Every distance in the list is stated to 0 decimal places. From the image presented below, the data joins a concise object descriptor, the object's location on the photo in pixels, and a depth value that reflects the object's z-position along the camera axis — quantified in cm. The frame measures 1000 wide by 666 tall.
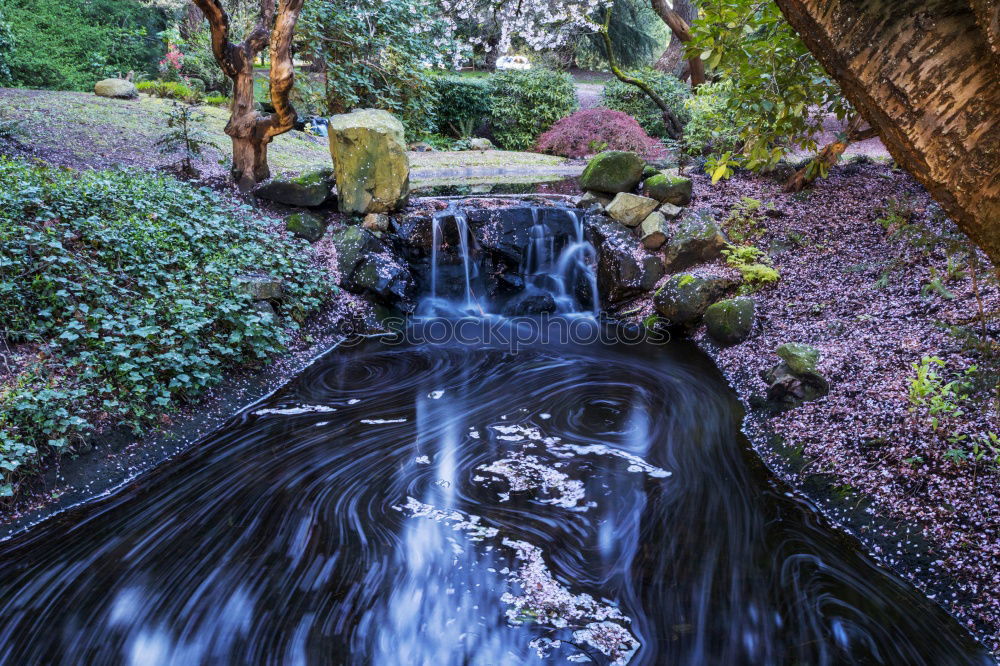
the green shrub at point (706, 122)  995
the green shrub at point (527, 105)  1755
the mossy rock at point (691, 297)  804
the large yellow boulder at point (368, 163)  914
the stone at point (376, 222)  918
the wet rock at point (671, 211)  935
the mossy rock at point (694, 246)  870
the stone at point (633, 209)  942
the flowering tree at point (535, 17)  1611
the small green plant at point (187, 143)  927
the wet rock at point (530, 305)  944
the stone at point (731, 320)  739
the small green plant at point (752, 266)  791
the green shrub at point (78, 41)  1455
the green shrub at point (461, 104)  1775
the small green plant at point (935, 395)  434
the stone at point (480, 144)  1714
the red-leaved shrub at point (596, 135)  1541
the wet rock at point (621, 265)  897
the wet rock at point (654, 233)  905
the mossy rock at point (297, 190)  934
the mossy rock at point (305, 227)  898
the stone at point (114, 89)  1469
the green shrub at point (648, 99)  1791
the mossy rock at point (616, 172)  988
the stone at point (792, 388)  562
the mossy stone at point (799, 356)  577
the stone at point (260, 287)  690
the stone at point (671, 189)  952
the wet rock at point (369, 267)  872
